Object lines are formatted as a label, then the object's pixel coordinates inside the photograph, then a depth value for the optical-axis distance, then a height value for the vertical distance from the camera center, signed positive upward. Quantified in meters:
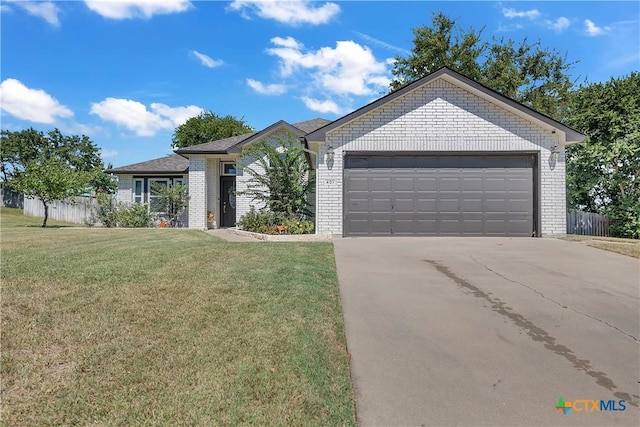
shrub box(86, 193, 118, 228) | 17.20 +0.13
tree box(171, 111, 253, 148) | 34.78 +8.46
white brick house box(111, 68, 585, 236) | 11.02 +1.48
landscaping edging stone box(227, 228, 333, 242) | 10.17 -0.71
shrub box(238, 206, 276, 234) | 11.88 -0.30
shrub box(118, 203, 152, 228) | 16.89 -0.16
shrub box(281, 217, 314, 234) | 11.47 -0.42
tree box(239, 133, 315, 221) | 12.35 +1.05
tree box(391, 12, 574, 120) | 26.36 +11.50
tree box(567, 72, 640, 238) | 13.35 +2.28
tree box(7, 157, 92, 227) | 15.72 +1.45
